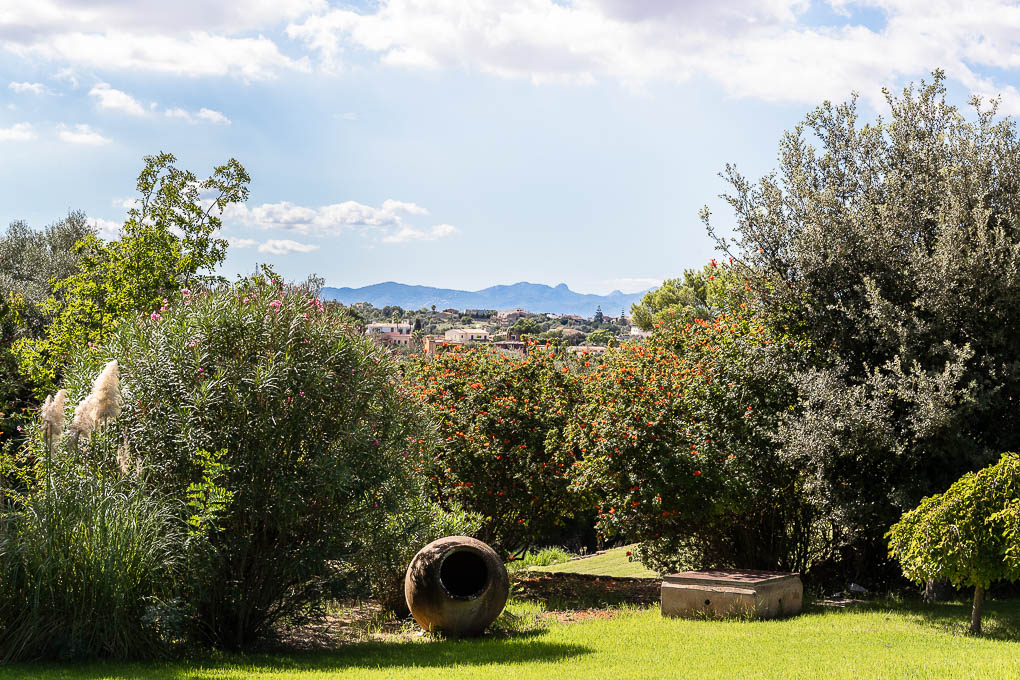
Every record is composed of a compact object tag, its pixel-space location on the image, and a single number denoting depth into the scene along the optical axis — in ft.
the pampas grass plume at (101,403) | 31.48
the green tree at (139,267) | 56.80
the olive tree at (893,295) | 39.86
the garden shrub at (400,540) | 39.78
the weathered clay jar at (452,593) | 38.34
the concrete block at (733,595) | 40.11
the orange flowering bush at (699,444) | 46.34
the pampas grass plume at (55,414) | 32.63
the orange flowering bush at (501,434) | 56.08
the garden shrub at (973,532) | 33.01
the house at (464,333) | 558.32
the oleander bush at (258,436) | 34.09
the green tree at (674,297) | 156.04
